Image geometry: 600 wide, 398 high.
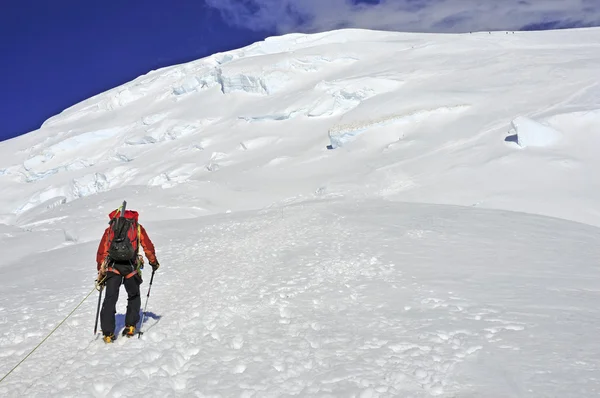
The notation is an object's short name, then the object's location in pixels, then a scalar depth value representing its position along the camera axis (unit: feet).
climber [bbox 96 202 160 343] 19.10
